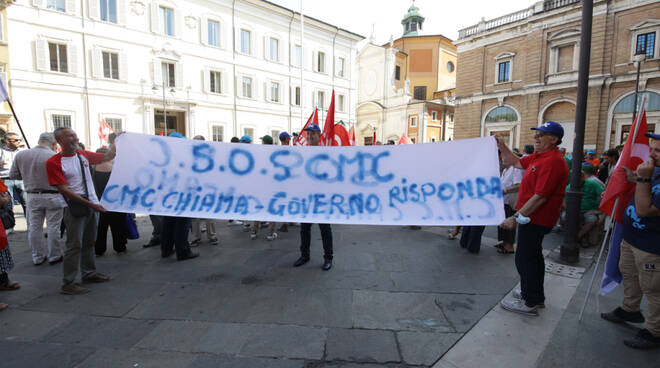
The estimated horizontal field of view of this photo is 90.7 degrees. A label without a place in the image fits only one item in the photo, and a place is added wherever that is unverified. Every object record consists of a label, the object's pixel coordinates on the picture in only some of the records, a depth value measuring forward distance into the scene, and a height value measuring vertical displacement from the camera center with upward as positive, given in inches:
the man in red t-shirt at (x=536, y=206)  116.4 -16.2
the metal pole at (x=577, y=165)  186.1 -1.3
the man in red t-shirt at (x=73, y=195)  137.1 -16.7
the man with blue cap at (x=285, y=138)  274.4 +18.0
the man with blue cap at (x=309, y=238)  173.9 -42.6
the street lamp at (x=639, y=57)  565.9 +185.5
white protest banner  144.3 -10.2
